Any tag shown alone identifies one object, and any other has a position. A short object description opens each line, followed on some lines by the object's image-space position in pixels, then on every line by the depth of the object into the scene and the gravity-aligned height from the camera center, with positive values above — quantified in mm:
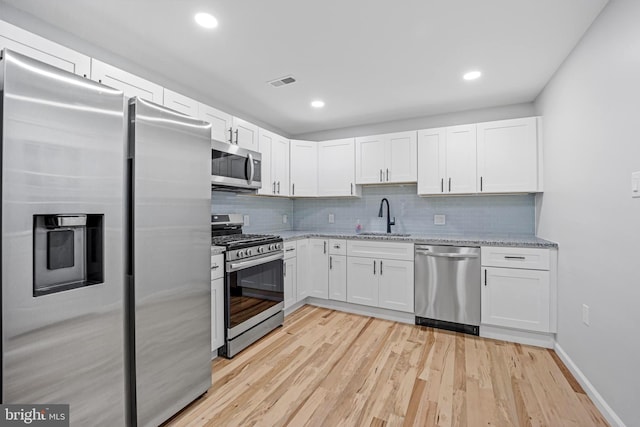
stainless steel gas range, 2393 -647
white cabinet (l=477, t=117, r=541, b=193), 2945 +616
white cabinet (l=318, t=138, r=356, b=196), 3859 +637
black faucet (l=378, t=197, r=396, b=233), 3828 -50
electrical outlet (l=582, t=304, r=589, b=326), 1973 -686
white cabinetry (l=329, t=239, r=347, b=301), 3506 -678
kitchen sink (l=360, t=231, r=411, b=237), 3688 -254
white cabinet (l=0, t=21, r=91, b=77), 1523 +928
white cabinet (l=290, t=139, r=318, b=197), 3939 +633
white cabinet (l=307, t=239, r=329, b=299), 3605 -682
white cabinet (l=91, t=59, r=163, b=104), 1867 +920
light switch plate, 1436 +154
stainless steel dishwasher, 2857 -745
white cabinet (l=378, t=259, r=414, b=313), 3143 -789
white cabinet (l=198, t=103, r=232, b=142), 2618 +888
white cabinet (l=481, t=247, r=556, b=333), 2594 -689
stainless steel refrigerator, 1085 -170
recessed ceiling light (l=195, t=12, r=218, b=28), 1818 +1251
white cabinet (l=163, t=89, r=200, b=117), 2301 +920
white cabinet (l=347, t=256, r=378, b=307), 3338 -788
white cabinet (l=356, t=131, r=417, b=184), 3512 +705
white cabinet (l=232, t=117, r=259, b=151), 2988 +861
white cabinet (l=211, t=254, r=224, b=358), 2270 -703
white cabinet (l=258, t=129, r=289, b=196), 3463 +635
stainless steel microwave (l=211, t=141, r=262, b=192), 2580 +447
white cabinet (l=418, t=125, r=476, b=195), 3215 +622
